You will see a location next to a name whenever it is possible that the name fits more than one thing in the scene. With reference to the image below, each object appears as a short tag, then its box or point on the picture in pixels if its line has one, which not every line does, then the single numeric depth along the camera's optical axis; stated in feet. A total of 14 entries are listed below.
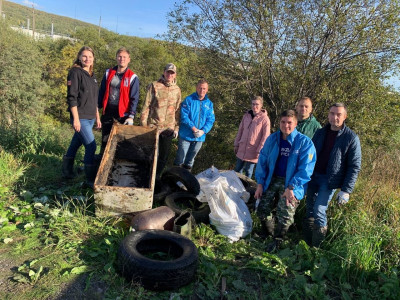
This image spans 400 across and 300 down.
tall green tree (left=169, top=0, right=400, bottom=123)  26.61
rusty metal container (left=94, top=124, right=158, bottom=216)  12.04
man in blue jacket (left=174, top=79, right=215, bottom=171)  17.01
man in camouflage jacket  16.51
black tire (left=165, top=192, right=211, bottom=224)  14.20
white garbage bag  13.19
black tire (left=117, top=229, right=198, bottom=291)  9.21
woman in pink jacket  17.53
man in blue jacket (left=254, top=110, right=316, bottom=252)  12.18
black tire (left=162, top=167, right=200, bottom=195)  15.10
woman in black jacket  14.30
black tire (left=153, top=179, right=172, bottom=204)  15.25
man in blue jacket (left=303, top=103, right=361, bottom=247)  11.81
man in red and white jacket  15.62
